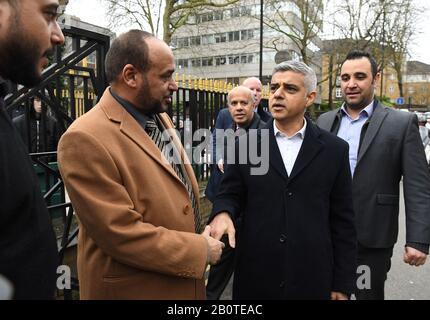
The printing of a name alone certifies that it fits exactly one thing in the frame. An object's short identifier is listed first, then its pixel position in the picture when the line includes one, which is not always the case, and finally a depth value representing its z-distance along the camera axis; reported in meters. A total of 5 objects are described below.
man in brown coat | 1.60
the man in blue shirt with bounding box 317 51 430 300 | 2.62
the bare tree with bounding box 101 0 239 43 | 18.92
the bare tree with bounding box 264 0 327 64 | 28.38
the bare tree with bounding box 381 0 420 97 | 26.49
